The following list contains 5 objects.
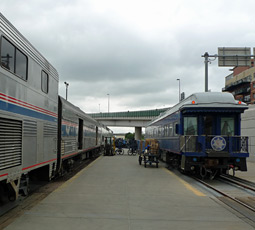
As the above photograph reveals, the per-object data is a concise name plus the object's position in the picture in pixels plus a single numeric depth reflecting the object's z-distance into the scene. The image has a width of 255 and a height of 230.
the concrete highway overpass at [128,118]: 52.72
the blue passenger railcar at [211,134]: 10.91
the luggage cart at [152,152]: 15.80
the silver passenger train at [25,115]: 5.02
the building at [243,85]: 59.81
